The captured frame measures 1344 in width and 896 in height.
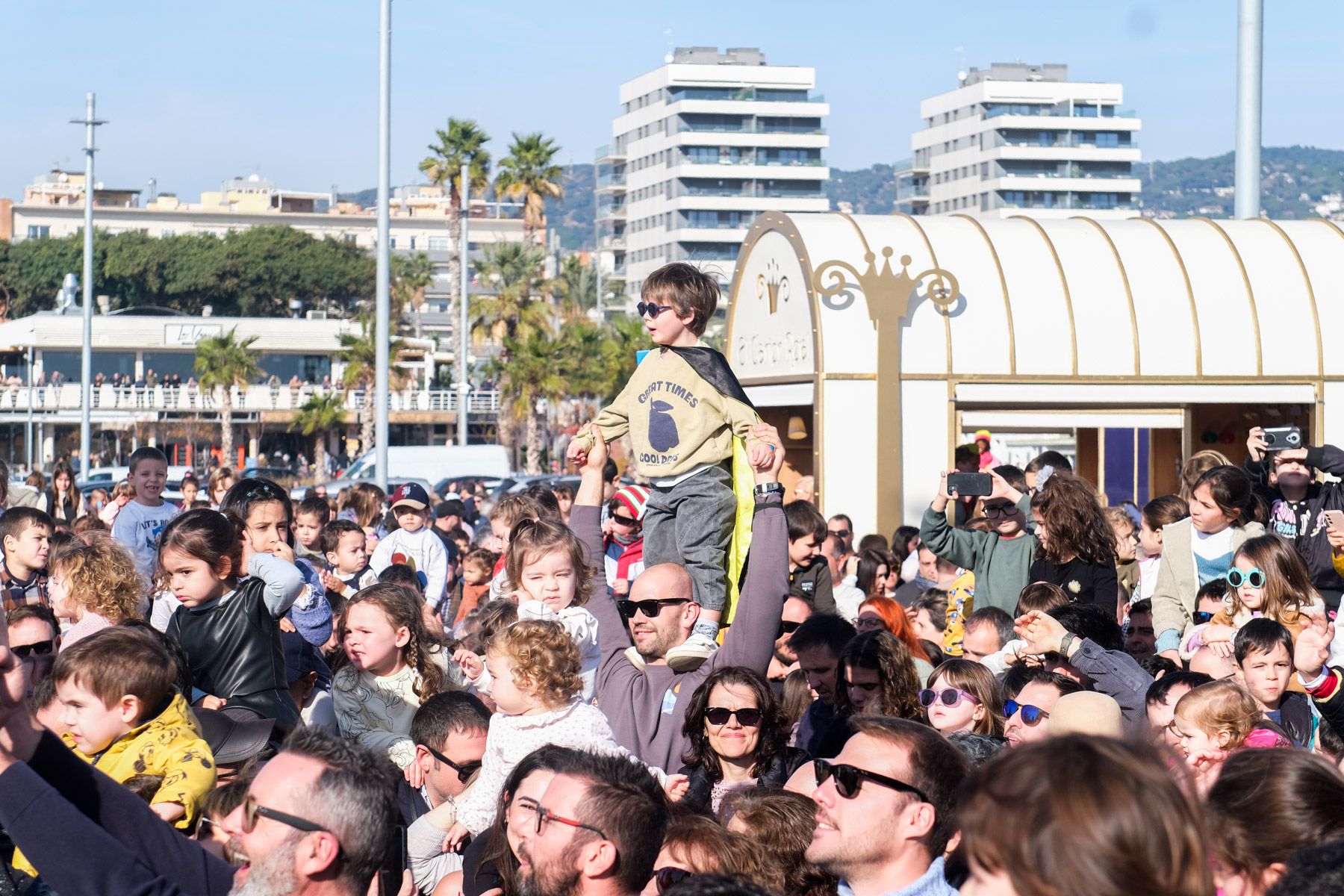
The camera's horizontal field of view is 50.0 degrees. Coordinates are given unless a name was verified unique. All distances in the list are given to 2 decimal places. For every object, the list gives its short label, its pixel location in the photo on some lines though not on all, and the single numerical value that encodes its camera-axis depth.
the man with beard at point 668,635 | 4.71
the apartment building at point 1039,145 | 123.75
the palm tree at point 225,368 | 57.12
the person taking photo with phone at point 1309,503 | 7.23
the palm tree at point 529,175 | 56.41
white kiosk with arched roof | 15.27
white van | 33.66
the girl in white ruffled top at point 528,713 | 4.36
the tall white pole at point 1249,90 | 15.92
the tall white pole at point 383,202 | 18.92
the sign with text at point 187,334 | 66.31
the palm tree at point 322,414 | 55.94
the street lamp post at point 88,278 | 30.59
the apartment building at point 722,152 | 113.94
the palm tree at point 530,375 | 49.78
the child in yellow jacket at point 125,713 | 3.98
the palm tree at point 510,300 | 51.91
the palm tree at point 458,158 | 51.19
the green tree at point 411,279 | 73.56
